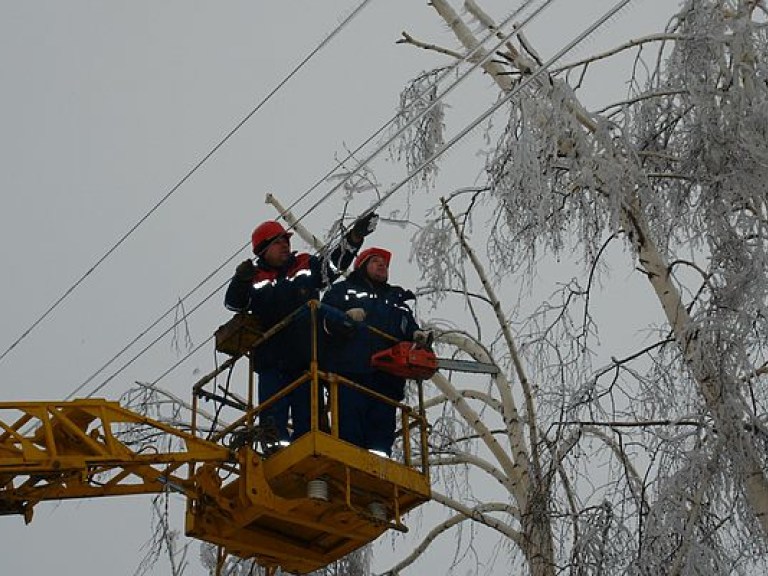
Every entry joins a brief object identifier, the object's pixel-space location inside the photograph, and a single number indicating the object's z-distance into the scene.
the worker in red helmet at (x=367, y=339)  9.09
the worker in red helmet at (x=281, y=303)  9.08
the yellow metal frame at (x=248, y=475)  8.62
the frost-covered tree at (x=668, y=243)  7.45
